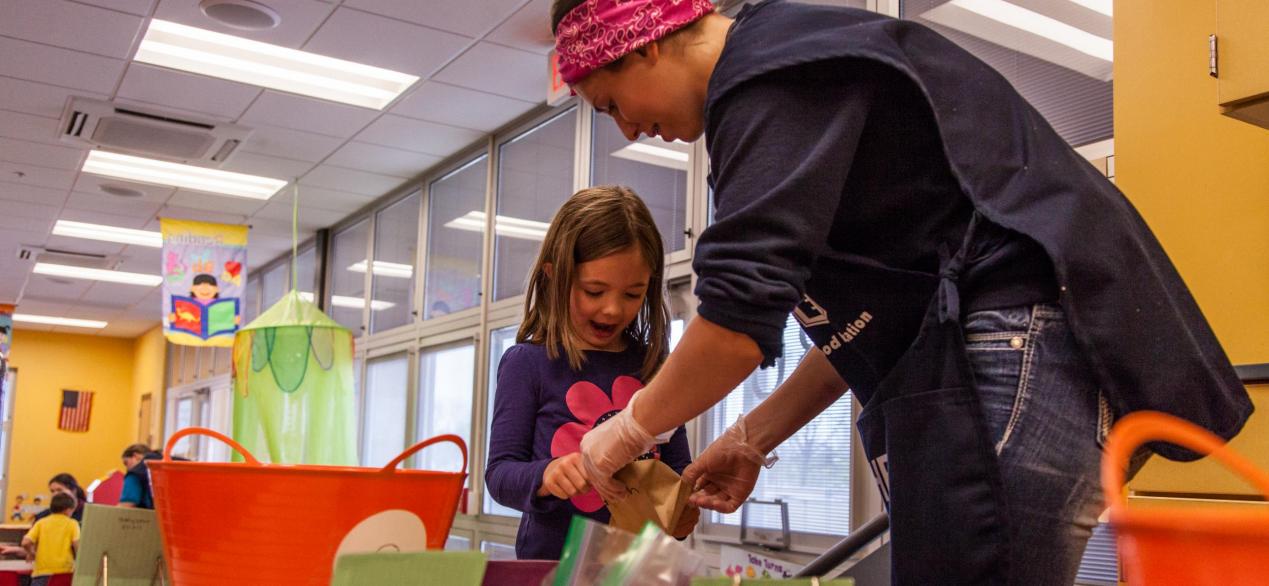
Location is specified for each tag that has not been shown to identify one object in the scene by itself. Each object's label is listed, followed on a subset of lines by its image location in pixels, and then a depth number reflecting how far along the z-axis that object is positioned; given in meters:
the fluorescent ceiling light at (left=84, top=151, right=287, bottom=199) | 6.40
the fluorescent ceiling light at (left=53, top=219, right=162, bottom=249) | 7.99
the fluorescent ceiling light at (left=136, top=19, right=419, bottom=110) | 4.70
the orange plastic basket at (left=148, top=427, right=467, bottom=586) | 0.98
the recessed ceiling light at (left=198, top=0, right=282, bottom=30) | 4.18
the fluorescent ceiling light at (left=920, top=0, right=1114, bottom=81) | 2.52
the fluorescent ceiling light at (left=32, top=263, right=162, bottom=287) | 9.68
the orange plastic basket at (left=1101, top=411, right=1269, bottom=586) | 0.42
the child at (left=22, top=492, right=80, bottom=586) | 6.29
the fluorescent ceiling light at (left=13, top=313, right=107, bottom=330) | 13.02
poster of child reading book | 6.99
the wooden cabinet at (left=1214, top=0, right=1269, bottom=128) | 1.52
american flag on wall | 14.74
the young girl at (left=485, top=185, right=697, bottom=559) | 1.55
